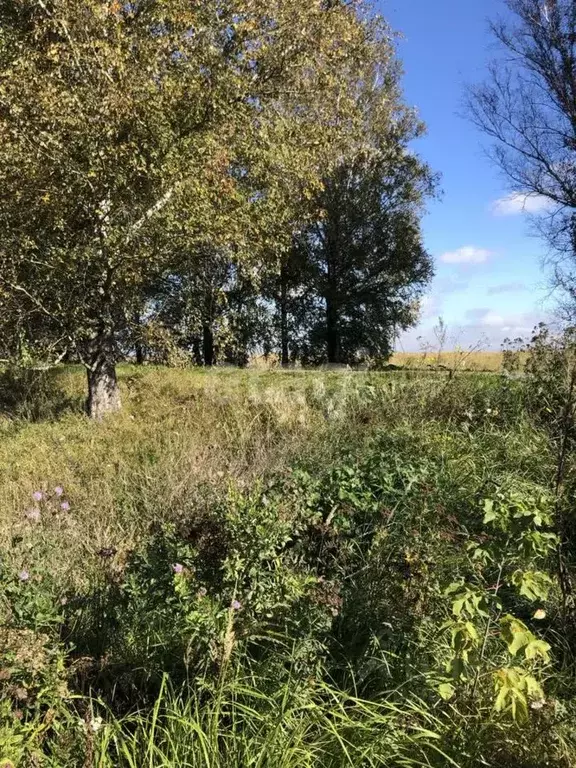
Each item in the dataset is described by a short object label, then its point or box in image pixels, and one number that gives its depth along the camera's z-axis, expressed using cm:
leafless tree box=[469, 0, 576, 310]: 1530
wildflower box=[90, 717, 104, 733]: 214
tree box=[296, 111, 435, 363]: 1997
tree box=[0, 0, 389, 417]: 666
